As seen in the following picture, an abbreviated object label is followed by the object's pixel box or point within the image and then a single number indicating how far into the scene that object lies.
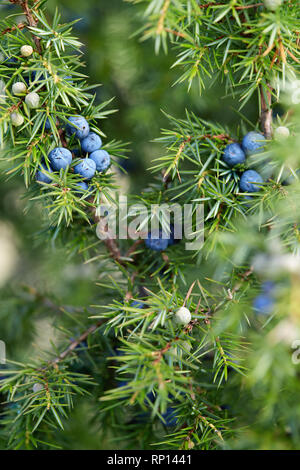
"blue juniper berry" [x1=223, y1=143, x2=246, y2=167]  0.37
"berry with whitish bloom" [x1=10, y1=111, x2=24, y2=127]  0.36
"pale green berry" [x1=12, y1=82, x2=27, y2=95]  0.36
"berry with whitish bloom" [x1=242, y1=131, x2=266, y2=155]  0.37
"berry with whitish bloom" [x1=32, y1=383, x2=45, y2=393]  0.37
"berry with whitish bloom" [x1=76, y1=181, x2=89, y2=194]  0.37
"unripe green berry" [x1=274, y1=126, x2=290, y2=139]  0.37
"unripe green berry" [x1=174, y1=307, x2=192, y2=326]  0.36
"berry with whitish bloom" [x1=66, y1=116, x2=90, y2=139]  0.37
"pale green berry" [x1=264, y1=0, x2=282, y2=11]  0.35
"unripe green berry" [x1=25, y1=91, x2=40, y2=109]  0.36
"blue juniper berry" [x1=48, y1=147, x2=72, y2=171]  0.36
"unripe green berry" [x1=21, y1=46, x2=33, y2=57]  0.36
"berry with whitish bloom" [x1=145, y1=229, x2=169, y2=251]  0.39
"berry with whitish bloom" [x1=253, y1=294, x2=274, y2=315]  0.33
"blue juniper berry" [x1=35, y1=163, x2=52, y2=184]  0.37
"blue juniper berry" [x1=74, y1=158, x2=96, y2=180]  0.37
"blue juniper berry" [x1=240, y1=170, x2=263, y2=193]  0.37
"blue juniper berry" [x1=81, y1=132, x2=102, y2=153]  0.37
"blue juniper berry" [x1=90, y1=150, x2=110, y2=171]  0.38
